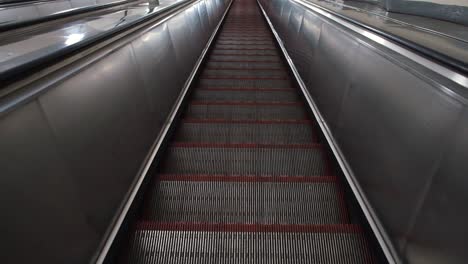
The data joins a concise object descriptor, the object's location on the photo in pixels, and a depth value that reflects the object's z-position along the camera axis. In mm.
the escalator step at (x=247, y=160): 2428
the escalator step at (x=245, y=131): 2865
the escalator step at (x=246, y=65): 4930
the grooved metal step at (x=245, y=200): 1950
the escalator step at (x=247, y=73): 4617
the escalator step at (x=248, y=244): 1592
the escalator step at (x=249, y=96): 3760
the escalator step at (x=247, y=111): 3314
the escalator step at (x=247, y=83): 4215
